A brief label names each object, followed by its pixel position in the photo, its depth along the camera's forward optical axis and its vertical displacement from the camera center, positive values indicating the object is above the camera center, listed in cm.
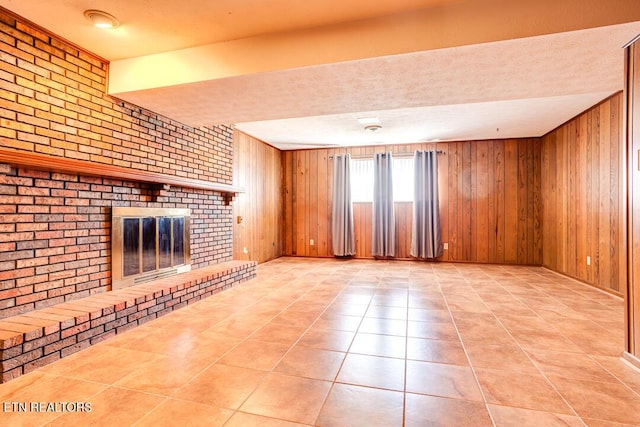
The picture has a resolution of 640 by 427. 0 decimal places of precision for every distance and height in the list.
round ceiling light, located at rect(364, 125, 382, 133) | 476 +140
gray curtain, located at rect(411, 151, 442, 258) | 589 +13
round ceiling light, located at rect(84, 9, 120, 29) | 203 +136
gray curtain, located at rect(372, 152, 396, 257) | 615 +14
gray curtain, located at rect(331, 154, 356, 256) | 638 +12
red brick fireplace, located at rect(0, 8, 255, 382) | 200 +20
